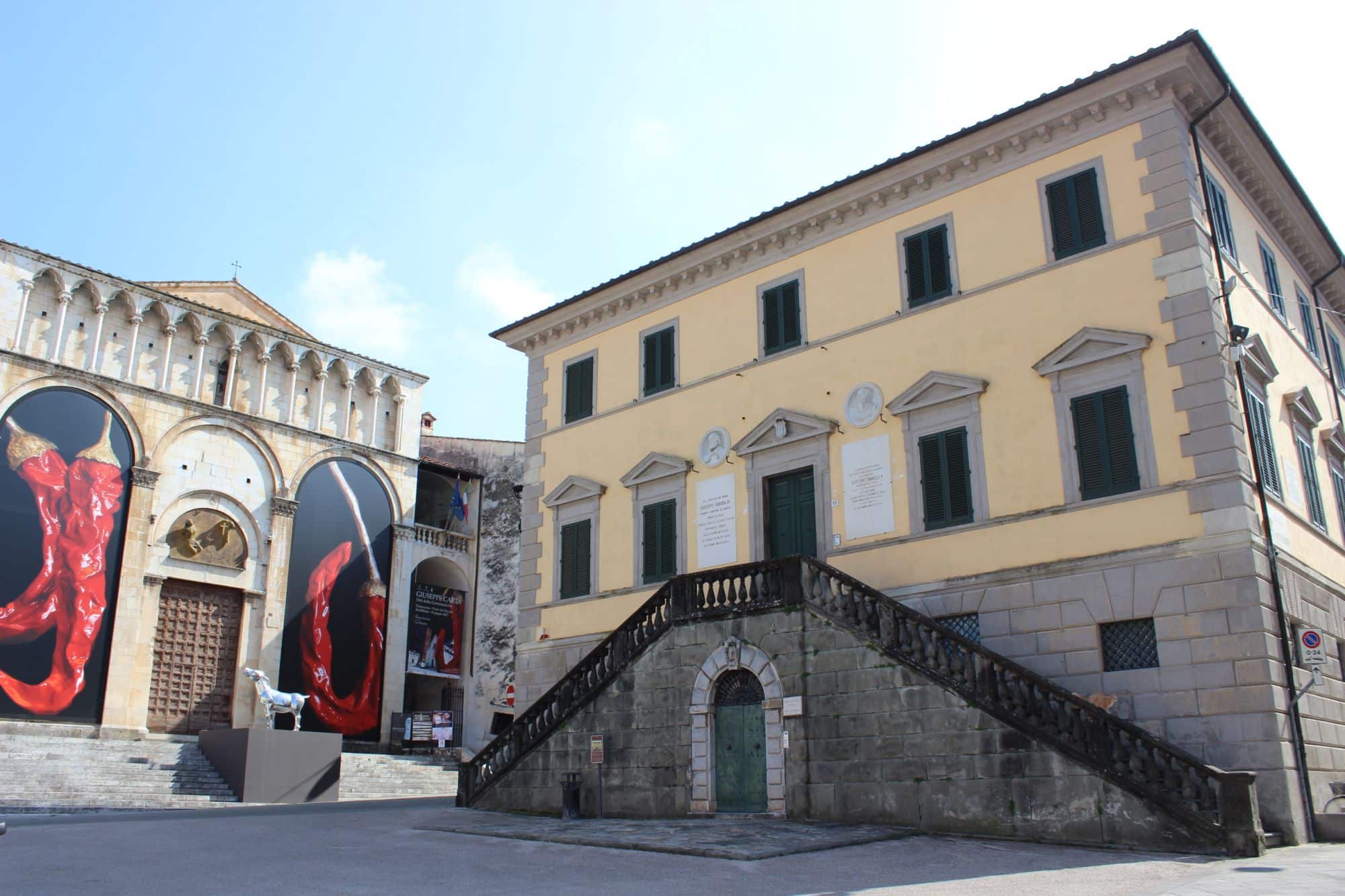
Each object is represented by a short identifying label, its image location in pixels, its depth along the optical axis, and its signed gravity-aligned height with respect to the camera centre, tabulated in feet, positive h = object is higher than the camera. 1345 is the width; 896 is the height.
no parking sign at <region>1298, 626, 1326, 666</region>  50.21 +4.21
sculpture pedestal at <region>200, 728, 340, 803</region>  86.48 -1.08
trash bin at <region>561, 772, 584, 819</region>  62.54 -2.64
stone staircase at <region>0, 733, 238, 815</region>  77.30 -1.87
